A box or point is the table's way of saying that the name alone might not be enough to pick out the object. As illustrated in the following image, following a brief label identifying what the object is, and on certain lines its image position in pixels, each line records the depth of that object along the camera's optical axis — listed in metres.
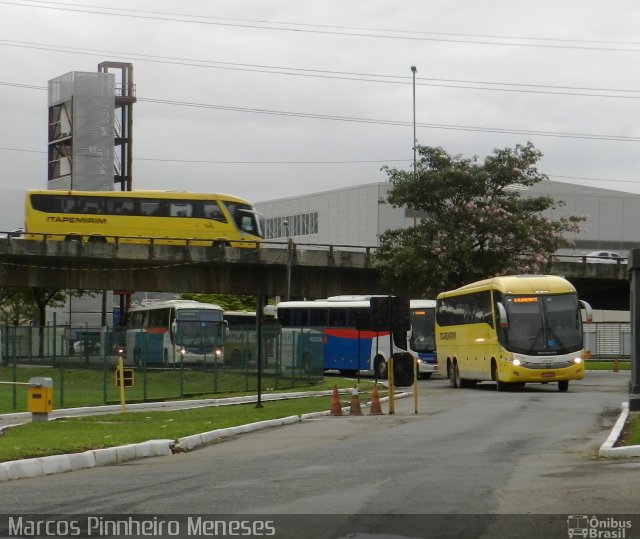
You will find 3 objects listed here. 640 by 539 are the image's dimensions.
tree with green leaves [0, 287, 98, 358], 76.31
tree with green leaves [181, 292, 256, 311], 97.94
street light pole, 71.39
